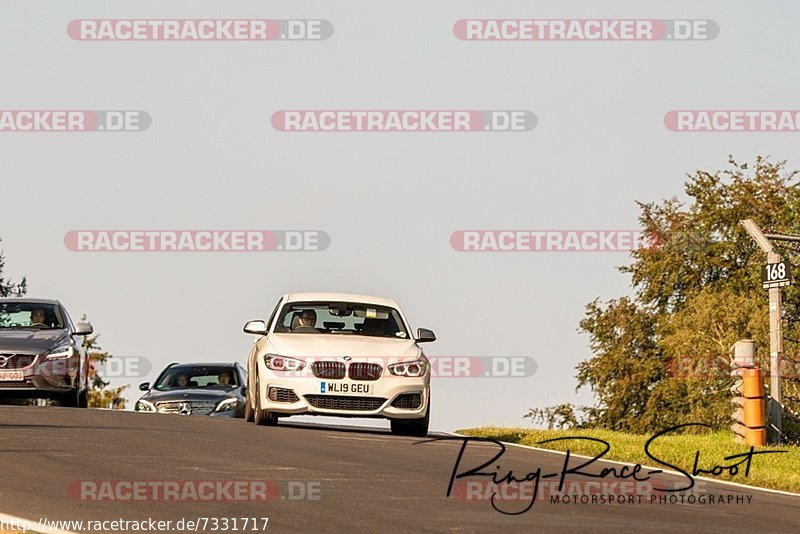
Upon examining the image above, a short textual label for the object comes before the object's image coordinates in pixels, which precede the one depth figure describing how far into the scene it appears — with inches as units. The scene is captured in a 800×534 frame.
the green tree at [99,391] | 3469.5
